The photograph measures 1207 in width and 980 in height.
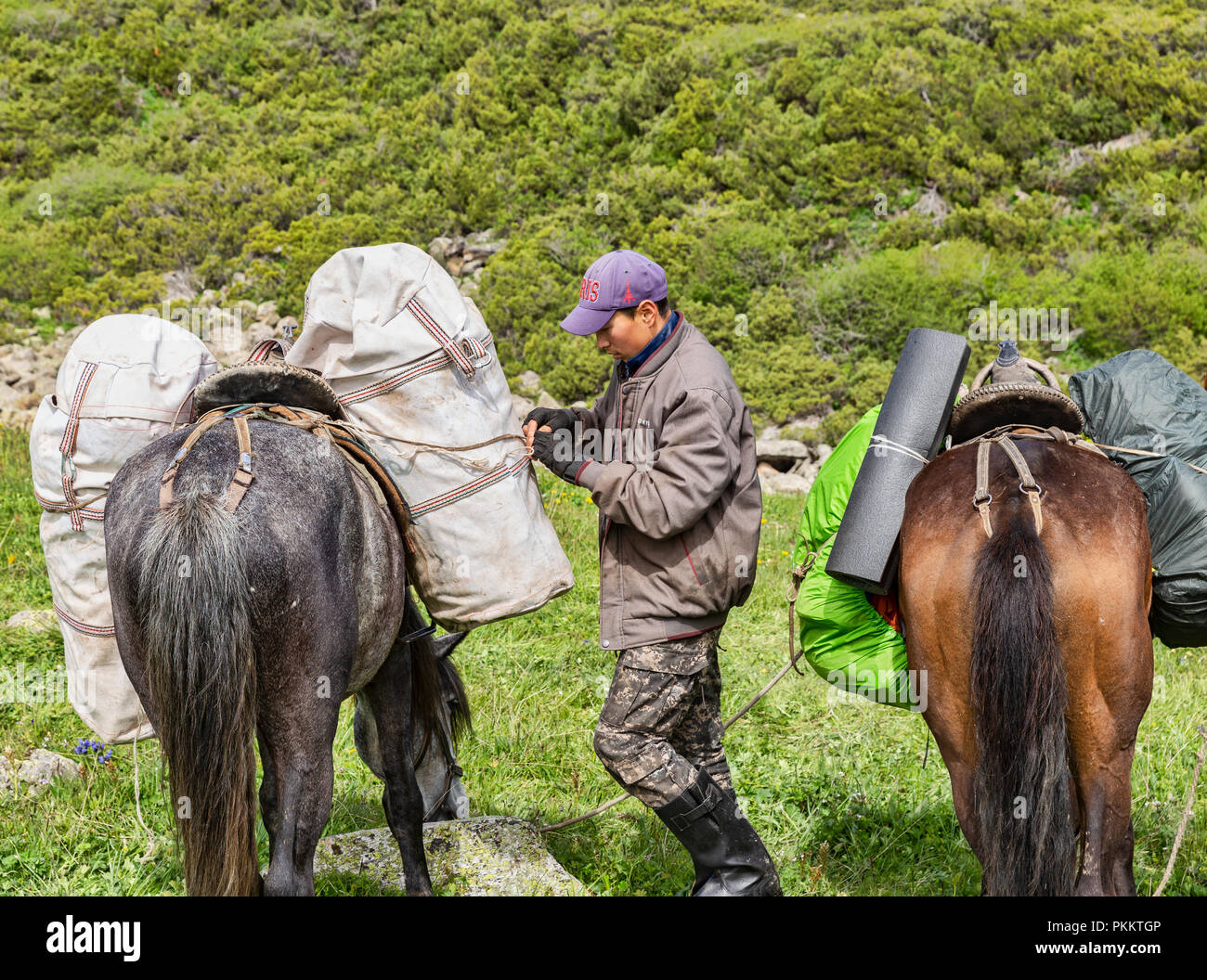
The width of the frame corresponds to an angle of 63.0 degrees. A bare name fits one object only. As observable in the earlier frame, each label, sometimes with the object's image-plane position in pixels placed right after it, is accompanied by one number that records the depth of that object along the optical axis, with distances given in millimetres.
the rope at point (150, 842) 3793
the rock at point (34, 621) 6105
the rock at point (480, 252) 24250
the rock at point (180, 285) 23484
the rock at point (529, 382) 19094
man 3166
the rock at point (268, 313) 21297
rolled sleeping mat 3154
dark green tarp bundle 3055
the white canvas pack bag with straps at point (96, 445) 3154
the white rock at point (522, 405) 16341
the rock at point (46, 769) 4383
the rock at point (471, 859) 3695
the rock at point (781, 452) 14914
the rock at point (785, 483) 13221
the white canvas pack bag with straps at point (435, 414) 3127
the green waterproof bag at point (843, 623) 3330
